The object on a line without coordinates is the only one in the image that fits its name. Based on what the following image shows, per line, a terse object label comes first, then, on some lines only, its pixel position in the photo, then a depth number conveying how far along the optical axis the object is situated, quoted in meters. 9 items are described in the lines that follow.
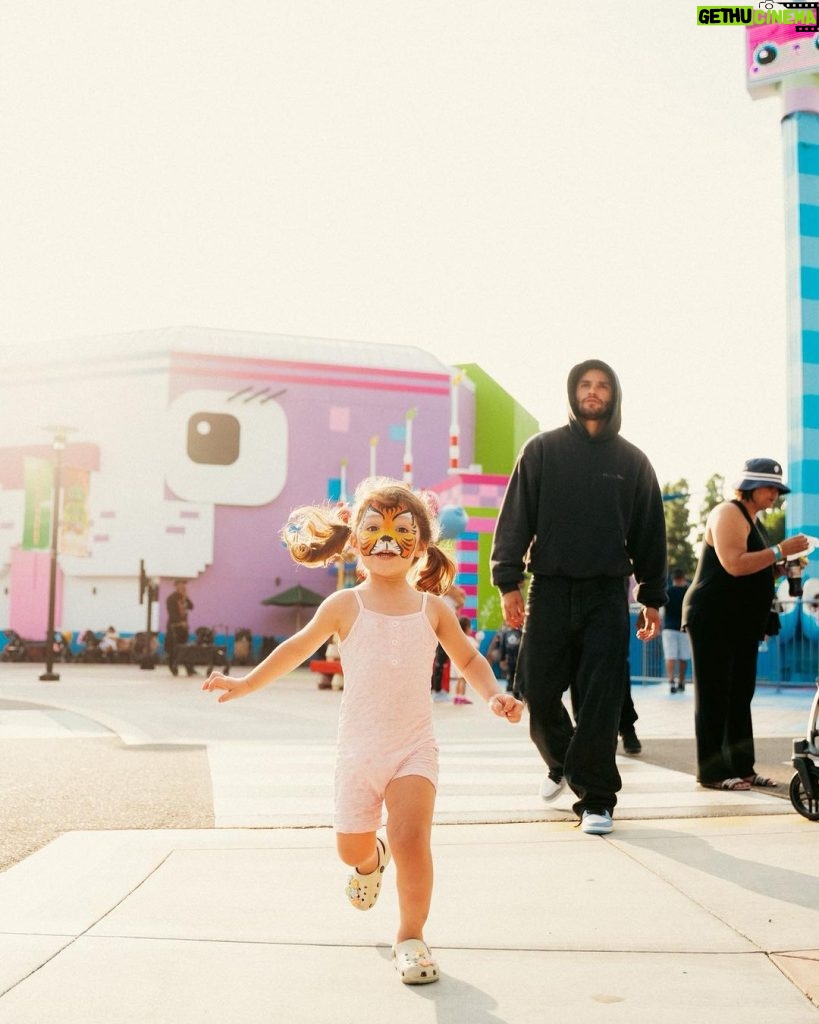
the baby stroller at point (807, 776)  4.49
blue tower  14.22
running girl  2.74
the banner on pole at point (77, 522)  28.55
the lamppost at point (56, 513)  17.47
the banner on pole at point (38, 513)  28.34
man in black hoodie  4.52
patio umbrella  27.58
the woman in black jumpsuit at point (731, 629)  5.40
